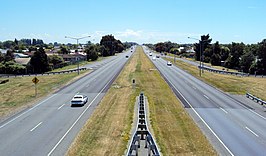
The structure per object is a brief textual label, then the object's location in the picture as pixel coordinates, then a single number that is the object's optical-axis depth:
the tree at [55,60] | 80.95
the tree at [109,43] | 140.04
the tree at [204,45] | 106.45
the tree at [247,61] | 72.57
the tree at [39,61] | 68.60
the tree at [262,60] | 67.58
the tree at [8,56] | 83.99
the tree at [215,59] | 89.32
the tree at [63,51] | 132.95
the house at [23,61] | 78.15
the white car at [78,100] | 26.54
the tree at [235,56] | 81.48
